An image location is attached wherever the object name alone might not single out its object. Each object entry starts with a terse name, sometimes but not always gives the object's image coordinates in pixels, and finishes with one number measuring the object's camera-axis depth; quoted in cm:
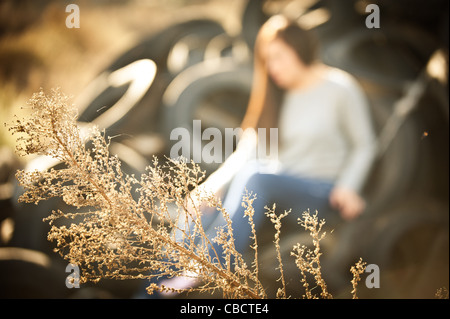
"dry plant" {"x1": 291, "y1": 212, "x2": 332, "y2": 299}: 497
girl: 618
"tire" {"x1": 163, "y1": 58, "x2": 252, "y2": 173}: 622
